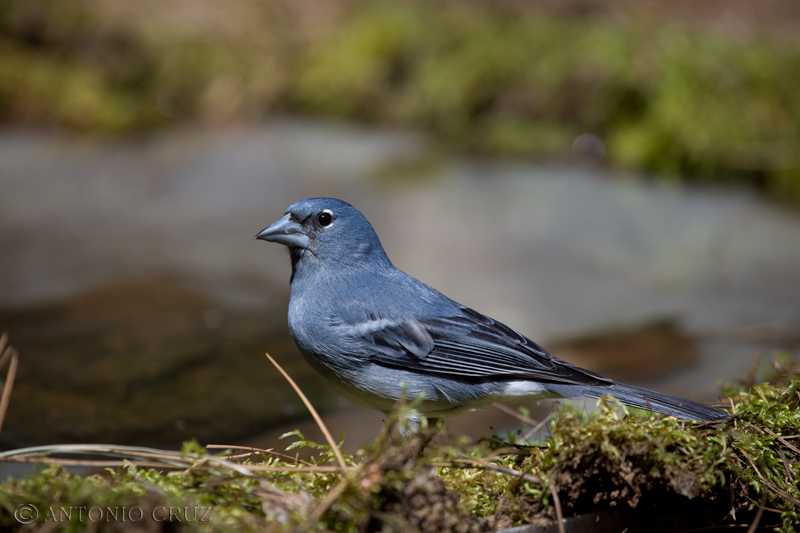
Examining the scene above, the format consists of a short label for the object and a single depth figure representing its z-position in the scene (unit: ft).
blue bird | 20.24
